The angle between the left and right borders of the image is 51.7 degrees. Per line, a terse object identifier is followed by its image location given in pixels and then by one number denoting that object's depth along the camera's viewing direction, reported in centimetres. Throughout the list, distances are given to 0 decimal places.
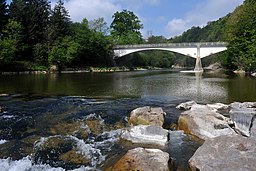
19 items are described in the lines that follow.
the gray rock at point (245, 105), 1266
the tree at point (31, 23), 5334
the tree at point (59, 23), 5528
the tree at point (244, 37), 4119
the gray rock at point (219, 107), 1361
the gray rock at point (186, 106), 1394
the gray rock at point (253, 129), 817
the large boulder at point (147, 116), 1038
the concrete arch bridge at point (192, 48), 6076
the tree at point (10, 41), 4344
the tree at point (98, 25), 7482
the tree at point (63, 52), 5269
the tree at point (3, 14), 5198
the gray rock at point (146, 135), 826
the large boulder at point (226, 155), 534
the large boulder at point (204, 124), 875
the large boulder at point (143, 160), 582
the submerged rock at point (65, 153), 699
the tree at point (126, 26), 8638
